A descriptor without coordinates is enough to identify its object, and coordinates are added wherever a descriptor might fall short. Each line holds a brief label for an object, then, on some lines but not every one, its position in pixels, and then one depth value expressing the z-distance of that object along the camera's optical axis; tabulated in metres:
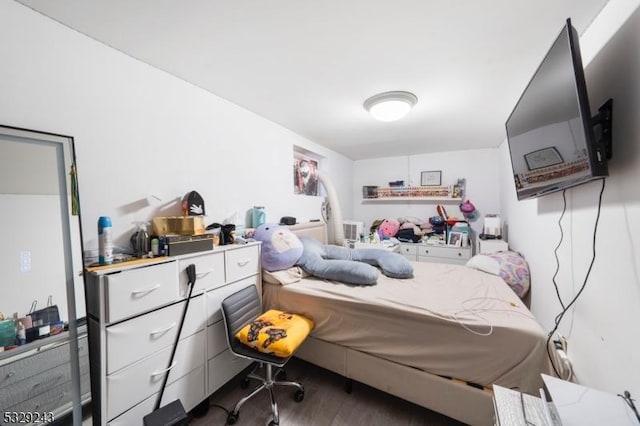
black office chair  1.40
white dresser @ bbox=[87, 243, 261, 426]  1.08
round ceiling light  1.96
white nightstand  3.03
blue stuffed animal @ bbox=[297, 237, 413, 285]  1.89
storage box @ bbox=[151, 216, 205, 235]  1.51
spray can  1.21
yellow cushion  1.38
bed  1.22
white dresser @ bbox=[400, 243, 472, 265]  3.61
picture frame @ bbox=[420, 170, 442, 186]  4.16
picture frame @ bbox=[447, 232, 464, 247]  3.67
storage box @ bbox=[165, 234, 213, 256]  1.37
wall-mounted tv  0.89
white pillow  2.31
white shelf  4.02
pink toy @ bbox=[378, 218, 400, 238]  4.11
